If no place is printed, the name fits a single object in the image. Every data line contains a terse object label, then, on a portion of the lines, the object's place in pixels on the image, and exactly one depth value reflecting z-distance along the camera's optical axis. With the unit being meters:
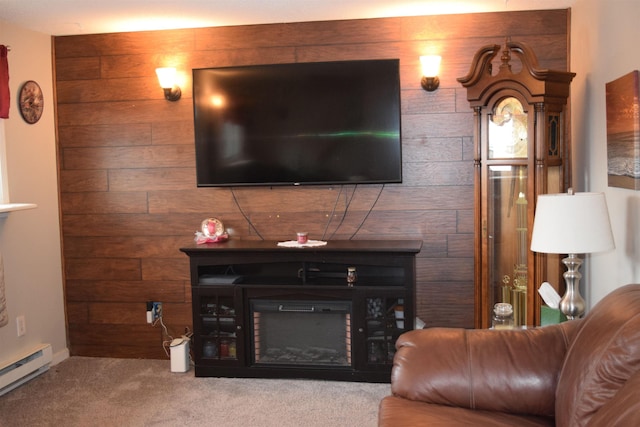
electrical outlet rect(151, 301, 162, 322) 4.76
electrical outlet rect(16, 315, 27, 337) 4.43
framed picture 3.04
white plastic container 4.51
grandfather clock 3.81
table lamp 2.90
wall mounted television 4.37
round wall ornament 4.47
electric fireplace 4.30
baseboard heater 4.20
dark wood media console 4.20
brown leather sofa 2.19
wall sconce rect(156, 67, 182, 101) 4.55
